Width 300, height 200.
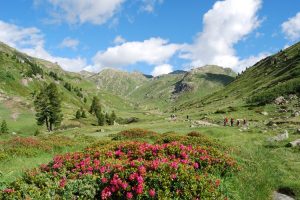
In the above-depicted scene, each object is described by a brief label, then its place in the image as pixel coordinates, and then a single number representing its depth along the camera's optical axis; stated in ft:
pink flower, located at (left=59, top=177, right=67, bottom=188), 28.85
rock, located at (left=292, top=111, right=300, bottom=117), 128.88
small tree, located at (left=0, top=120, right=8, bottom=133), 236.53
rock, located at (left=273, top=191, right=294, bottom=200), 35.87
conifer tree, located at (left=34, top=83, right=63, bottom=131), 238.12
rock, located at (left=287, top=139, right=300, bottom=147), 62.65
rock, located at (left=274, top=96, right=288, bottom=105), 178.90
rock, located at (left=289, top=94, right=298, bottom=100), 179.98
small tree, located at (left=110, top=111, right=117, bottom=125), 390.18
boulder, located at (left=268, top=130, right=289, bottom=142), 74.02
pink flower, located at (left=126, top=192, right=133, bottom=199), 25.48
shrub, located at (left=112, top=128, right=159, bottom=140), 85.29
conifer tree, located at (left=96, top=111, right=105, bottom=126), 361.40
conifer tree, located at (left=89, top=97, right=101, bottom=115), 411.88
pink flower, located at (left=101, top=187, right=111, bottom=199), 26.69
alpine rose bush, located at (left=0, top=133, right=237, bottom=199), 26.17
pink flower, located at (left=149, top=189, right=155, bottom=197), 25.23
